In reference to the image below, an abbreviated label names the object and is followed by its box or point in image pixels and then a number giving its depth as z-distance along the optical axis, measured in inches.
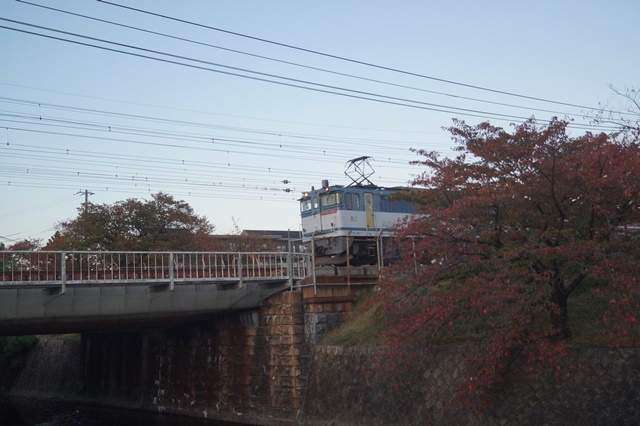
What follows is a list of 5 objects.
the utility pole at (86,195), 2190.5
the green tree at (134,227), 1453.0
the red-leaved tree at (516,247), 523.5
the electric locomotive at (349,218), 1029.8
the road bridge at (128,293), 730.8
